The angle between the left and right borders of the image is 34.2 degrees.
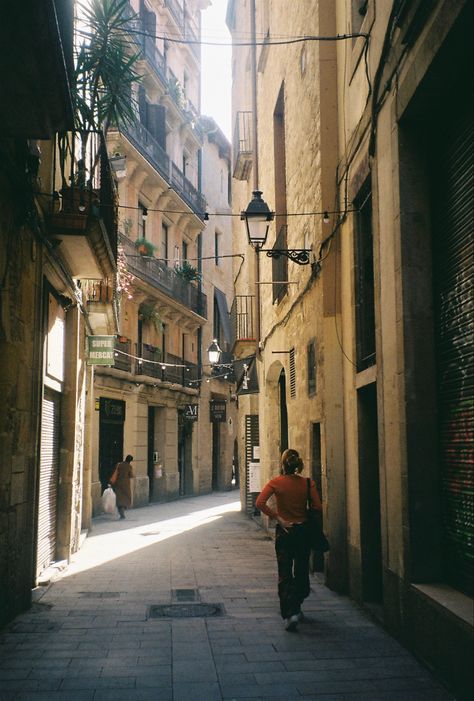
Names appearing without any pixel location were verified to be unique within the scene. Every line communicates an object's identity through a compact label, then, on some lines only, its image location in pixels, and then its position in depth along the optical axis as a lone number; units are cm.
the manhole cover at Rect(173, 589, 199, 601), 868
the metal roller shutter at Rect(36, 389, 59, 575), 1009
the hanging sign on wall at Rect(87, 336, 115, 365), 1409
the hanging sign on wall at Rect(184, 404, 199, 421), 3131
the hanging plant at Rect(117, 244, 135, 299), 1638
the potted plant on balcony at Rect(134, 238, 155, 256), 2564
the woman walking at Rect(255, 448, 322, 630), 722
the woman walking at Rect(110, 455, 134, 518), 1947
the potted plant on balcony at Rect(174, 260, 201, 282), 3020
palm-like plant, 981
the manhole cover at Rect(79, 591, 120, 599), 878
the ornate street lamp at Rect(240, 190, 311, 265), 1006
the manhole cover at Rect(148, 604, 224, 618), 772
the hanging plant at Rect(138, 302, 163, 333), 2675
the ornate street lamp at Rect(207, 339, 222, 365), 2206
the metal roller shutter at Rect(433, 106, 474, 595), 550
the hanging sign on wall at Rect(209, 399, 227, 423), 3516
